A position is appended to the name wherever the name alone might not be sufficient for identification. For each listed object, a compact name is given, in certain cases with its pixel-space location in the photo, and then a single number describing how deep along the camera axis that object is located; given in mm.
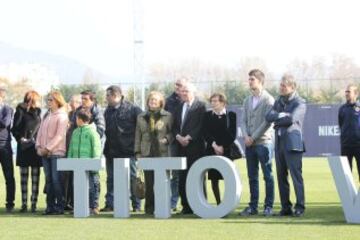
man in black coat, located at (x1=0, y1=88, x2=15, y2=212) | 14141
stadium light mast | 64562
